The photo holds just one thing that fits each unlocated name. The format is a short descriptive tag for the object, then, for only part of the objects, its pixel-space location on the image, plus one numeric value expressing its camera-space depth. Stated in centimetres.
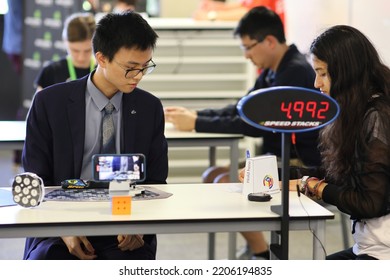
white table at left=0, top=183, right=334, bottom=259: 355
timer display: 330
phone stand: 376
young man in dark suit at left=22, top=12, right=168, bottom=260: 432
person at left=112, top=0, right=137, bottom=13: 924
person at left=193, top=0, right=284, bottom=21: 937
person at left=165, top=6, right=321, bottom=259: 611
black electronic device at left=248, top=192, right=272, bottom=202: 397
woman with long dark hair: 369
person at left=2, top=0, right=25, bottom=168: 1120
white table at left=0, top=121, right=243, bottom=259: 584
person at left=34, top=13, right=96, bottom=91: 702
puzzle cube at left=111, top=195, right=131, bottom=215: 366
